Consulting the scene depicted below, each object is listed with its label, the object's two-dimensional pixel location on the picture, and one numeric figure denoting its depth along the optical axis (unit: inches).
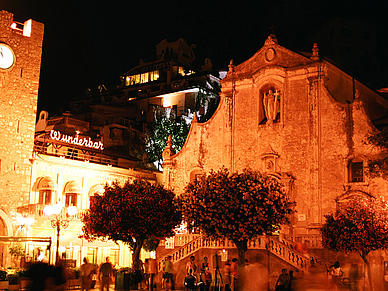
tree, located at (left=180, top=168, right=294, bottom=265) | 1100.5
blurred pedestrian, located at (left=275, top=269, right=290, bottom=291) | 943.7
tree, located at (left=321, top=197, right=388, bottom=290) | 1055.6
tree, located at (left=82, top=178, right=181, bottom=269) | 1211.2
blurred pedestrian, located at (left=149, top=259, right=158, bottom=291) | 1116.9
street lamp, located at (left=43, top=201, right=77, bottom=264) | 1051.3
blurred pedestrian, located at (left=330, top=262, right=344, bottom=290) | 893.9
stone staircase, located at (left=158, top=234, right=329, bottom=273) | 1133.7
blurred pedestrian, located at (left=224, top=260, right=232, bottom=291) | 1014.9
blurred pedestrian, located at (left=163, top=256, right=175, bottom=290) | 1119.6
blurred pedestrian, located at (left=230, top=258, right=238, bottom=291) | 1010.3
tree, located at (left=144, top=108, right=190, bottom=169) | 2492.6
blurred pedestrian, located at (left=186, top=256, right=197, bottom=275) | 1083.9
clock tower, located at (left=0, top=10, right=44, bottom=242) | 1454.2
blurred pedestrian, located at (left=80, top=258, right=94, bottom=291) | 949.8
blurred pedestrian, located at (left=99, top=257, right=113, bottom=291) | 950.4
